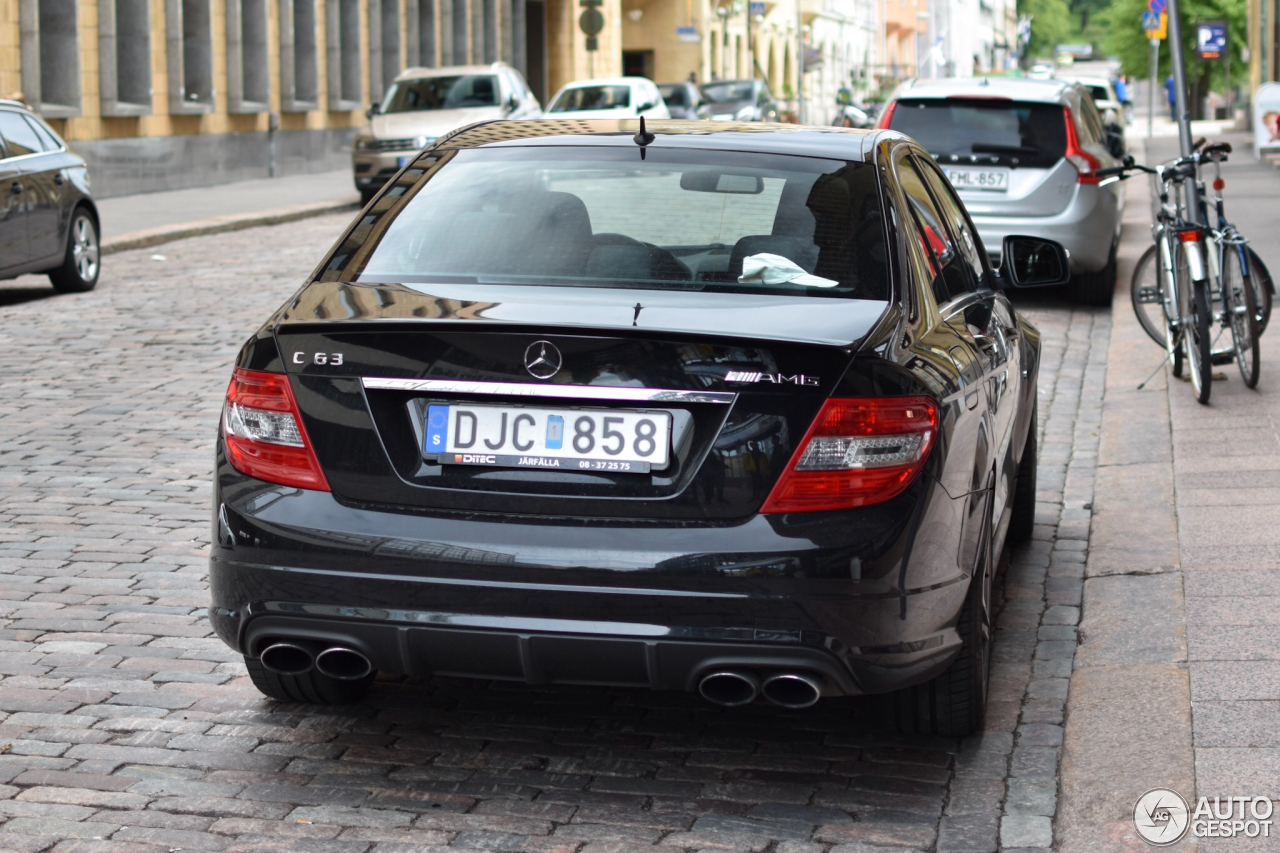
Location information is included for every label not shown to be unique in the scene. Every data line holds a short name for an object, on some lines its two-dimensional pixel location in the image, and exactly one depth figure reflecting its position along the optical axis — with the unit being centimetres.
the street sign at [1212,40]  3862
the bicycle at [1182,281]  867
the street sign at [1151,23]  3140
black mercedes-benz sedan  366
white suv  2620
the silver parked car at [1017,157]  1316
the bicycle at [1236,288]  886
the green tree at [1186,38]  5741
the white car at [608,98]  3231
